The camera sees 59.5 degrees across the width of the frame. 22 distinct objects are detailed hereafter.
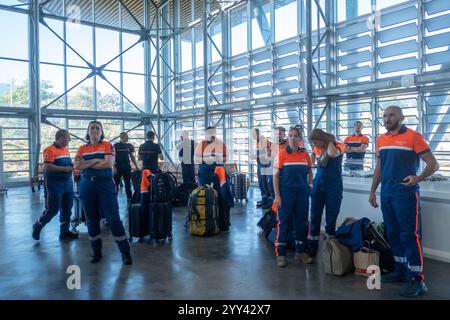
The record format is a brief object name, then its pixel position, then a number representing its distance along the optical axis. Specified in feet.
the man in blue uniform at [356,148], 26.50
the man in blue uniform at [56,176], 17.89
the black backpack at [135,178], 27.42
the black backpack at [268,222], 18.13
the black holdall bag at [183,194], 28.55
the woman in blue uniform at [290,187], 14.07
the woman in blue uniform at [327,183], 14.64
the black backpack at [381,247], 13.30
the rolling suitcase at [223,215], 20.35
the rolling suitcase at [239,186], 30.12
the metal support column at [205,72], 37.36
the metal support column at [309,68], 28.76
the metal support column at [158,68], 49.29
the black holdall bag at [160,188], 18.03
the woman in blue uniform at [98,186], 14.30
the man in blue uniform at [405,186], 11.52
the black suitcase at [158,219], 17.93
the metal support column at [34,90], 40.34
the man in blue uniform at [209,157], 21.57
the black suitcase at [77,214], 21.25
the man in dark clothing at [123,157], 26.99
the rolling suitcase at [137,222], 18.16
